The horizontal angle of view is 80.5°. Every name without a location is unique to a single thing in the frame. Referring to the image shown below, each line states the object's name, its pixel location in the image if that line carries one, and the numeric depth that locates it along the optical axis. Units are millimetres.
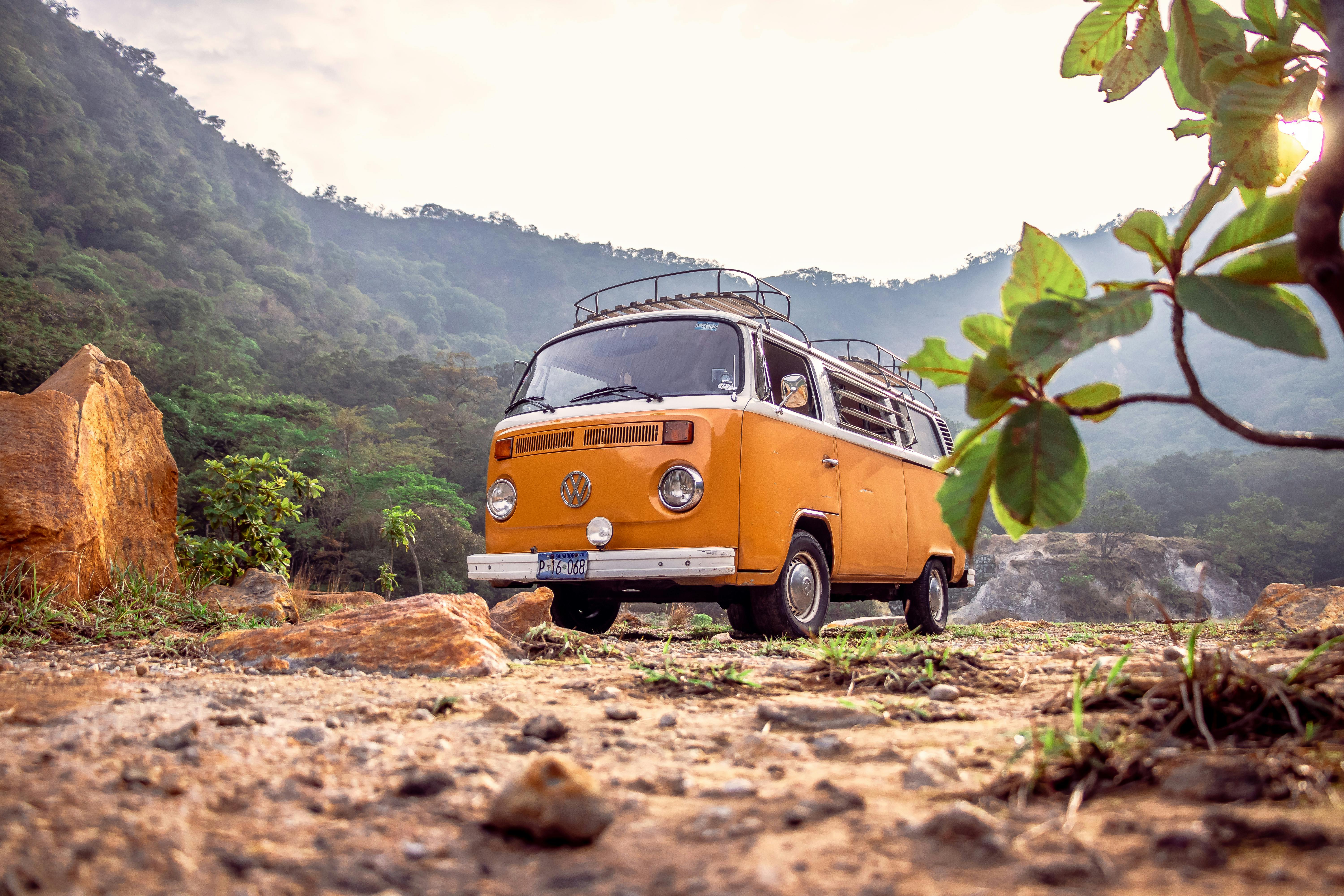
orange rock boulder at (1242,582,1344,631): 6023
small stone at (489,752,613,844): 1230
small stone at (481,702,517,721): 2158
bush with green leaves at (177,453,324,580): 6996
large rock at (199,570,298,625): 5453
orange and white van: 4738
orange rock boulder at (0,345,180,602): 4598
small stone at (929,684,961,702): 2422
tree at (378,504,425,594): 13195
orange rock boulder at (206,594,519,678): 3203
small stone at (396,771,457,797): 1495
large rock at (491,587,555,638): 4598
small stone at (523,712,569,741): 1986
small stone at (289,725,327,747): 1873
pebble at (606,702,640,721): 2209
